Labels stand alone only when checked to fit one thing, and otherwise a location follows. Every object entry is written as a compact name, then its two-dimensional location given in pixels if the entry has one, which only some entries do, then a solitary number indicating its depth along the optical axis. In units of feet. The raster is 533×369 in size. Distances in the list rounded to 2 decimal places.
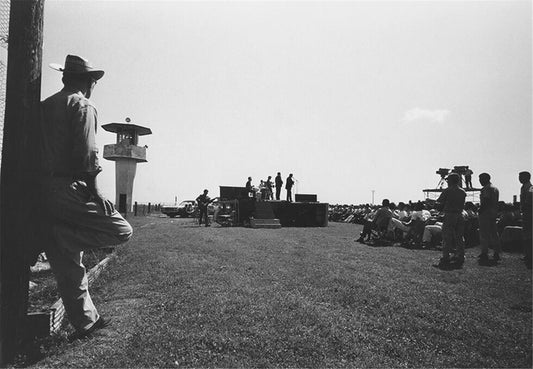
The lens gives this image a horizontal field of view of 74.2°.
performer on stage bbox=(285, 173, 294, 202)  83.05
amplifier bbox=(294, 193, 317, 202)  88.43
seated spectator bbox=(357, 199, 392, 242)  42.88
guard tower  130.41
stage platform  77.82
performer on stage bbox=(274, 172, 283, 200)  83.84
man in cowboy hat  10.47
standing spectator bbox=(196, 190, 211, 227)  69.62
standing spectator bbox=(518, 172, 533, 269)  25.35
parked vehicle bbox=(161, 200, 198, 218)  120.78
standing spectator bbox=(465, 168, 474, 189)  106.02
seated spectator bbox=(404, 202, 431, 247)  38.81
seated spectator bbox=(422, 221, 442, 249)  37.81
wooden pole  10.12
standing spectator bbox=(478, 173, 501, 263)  28.02
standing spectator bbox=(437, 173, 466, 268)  26.66
